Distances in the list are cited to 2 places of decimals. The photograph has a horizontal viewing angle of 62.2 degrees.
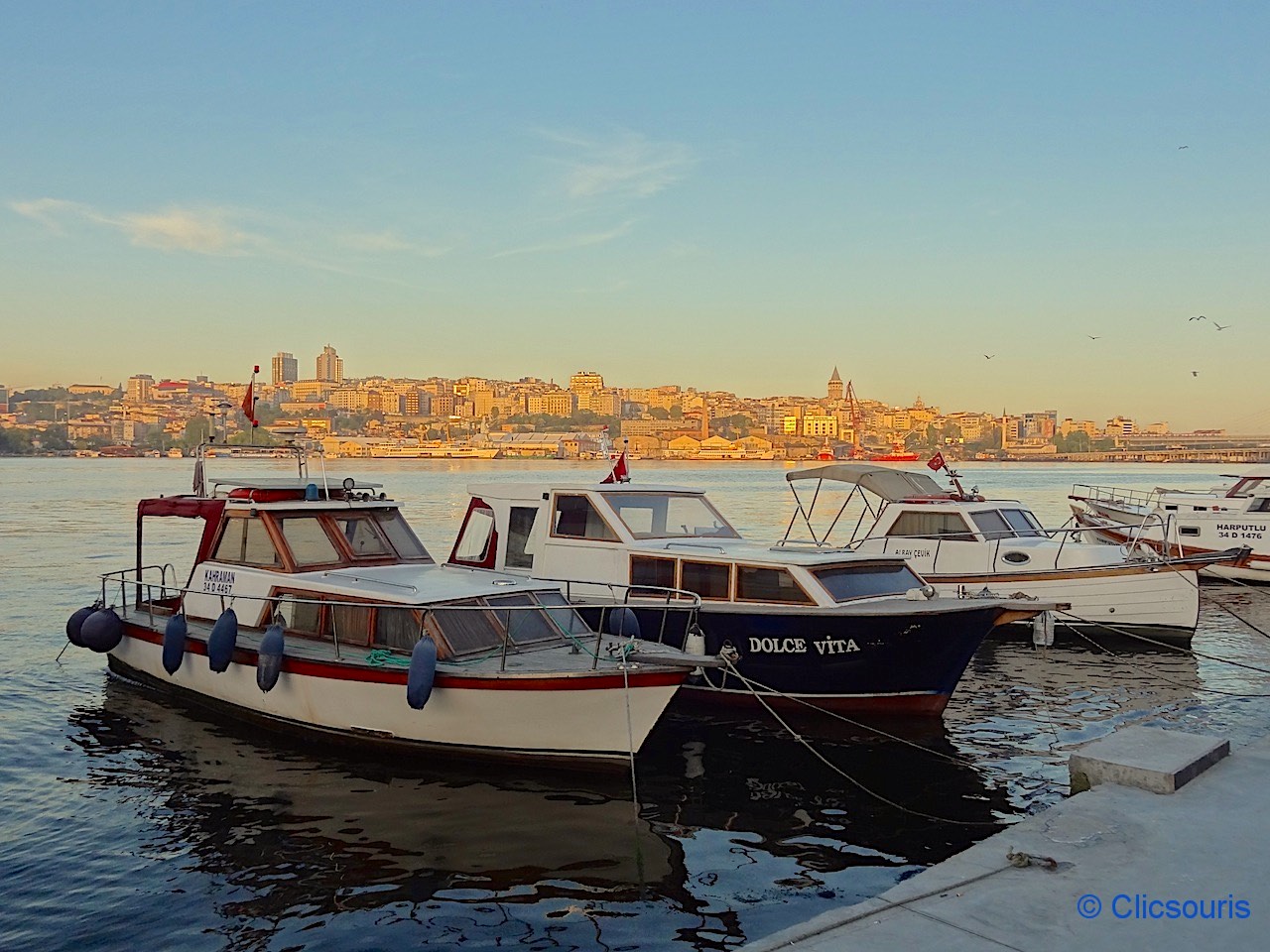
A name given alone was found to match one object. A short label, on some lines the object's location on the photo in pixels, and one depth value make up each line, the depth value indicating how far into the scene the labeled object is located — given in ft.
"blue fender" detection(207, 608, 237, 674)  41.45
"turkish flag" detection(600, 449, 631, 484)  57.00
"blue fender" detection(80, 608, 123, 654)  49.19
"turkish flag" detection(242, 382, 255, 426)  55.98
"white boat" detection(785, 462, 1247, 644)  64.75
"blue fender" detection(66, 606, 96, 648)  49.96
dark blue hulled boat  43.86
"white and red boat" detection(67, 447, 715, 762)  35.45
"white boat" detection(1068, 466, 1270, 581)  97.30
